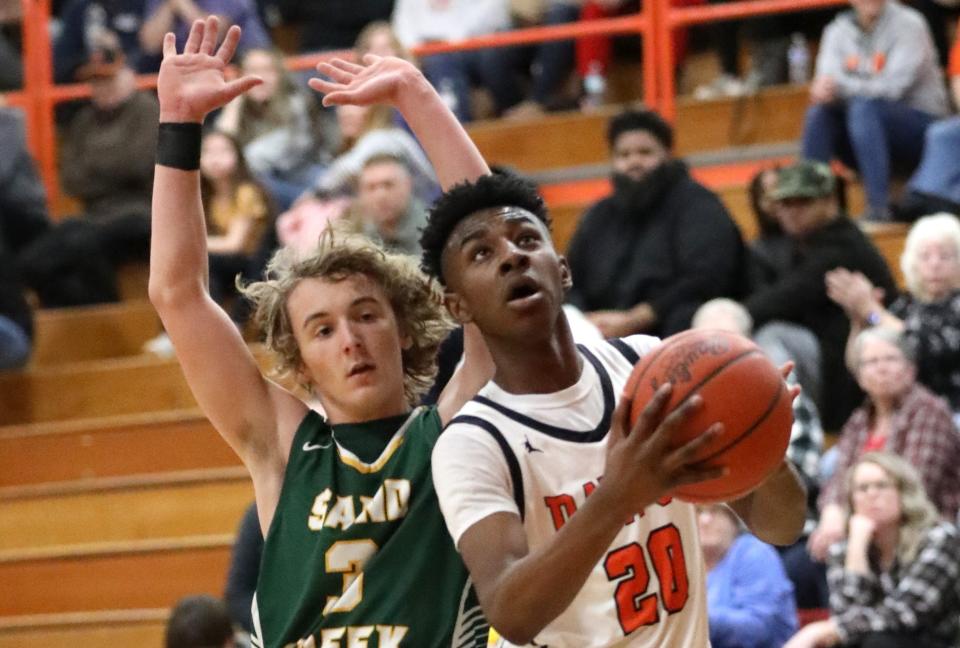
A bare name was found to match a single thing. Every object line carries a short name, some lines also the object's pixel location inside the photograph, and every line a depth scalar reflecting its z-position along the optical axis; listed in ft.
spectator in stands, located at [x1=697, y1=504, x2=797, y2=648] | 28.53
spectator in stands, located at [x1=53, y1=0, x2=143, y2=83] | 50.15
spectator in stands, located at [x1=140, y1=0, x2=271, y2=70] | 47.99
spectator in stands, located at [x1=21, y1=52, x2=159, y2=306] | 43.05
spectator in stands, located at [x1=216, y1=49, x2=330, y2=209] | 43.47
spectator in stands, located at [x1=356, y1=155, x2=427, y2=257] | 35.61
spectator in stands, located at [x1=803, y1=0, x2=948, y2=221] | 39.44
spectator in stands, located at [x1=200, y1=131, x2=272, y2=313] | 40.12
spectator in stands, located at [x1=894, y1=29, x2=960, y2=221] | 37.60
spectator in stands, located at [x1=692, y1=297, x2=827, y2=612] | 32.00
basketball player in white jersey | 14.67
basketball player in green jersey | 16.13
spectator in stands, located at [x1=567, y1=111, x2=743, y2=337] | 35.40
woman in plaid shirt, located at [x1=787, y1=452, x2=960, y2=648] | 29.39
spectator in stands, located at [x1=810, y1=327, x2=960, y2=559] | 31.35
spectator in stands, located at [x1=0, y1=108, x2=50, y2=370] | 42.86
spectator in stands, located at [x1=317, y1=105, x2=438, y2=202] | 38.08
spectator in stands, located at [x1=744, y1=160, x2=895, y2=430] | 34.37
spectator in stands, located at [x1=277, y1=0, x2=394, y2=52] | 49.77
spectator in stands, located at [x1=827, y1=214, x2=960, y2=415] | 33.13
